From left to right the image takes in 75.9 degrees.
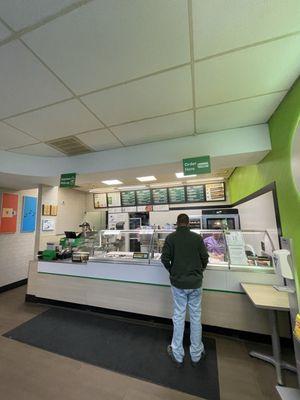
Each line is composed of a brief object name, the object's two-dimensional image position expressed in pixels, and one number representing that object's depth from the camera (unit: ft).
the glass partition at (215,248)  9.11
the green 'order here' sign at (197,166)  9.64
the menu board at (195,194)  18.11
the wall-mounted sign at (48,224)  15.23
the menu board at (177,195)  18.60
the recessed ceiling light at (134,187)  19.27
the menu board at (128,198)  20.12
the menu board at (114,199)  20.63
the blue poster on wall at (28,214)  17.17
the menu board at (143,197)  19.53
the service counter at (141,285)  8.60
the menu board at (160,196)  19.03
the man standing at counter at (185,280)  7.27
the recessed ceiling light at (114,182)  17.12
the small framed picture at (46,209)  15.05
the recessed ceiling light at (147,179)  15.92
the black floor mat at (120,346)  6.48
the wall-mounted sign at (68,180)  12.16
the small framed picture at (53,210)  15.94
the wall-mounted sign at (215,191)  17.63
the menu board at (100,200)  21.33
